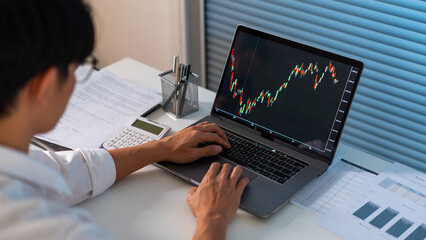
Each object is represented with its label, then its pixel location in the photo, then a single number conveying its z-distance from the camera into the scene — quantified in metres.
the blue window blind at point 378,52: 1.87
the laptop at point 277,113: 1.18
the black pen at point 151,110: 1.49
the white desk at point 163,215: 1.04
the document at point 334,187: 1.13
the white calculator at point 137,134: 1.32
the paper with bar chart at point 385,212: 1.04
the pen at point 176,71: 1.45
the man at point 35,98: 0.66
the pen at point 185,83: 1.46
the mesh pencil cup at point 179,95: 1.47
